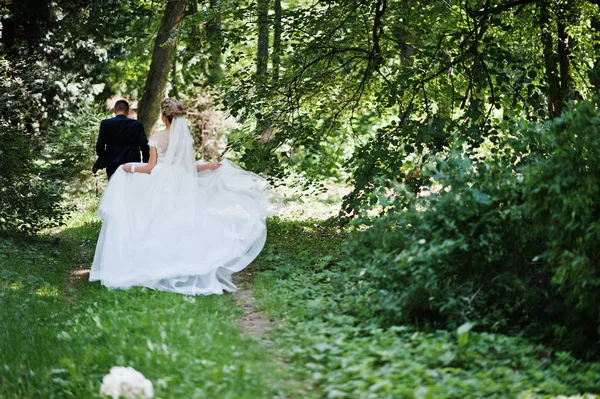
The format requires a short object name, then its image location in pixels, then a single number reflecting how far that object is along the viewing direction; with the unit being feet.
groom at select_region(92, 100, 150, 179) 35.19
